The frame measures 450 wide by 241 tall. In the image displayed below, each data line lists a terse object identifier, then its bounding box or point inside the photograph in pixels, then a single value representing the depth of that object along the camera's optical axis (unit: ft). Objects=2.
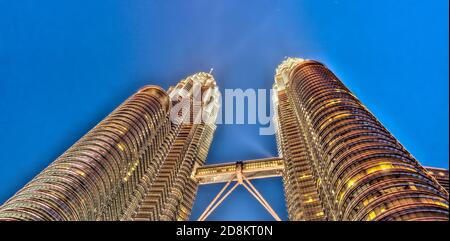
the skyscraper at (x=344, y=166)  202.08
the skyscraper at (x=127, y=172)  284.82
